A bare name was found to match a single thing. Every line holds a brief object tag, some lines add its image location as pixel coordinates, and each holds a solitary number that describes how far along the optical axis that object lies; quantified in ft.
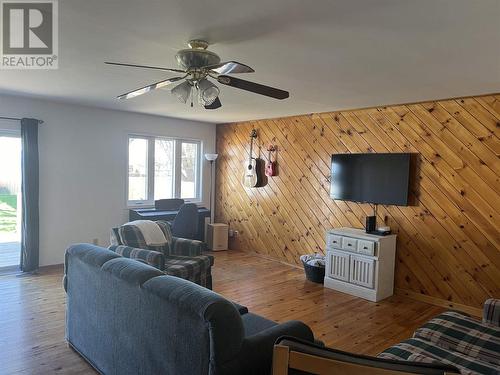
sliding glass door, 15.52
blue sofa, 5.34
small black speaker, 14.43
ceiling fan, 7.55
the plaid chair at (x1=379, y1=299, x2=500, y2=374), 6.29
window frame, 19.40
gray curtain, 15.35
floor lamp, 22.80
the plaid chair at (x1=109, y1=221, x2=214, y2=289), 11.38
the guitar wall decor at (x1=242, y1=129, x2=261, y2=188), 20.00
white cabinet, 13.61
